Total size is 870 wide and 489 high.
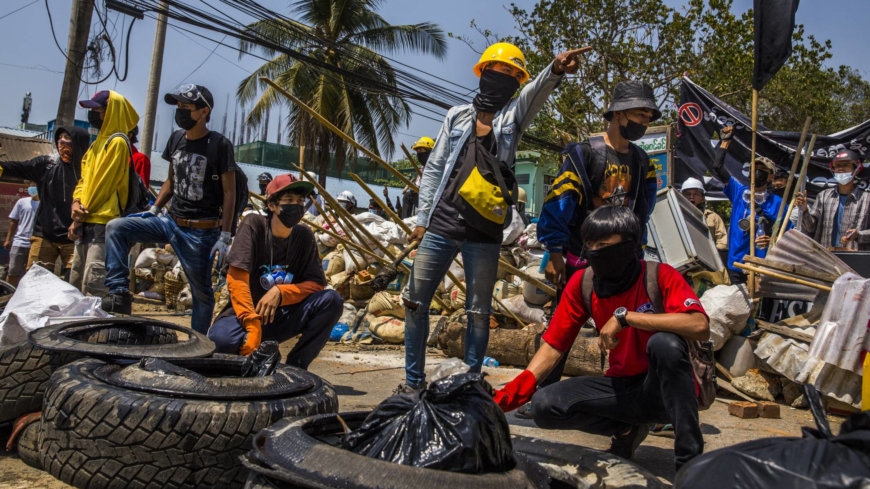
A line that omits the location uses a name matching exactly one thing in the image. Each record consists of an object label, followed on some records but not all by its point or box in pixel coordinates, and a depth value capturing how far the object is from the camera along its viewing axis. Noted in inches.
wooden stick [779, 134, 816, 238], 224.6
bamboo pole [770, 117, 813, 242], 229.5
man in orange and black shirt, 150.4
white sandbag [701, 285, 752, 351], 201.6
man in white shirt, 298.8
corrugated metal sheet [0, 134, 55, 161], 480.7
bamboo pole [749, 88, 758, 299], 209.5
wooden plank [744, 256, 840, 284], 184.1
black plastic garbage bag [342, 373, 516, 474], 67.7
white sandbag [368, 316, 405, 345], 273.1
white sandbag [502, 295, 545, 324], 254.5
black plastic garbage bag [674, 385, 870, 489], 49.8
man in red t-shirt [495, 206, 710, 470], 99.3
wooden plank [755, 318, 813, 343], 186.5
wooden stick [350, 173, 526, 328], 217.6
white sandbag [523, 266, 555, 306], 255.4
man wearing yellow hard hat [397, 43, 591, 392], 144.1
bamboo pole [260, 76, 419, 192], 188.8
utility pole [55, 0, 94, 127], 398.0
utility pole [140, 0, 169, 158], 469.7
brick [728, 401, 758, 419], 167.2
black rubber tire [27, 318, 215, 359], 113.3
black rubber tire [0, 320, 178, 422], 113.8
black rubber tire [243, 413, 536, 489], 62.1
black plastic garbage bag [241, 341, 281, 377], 115.3
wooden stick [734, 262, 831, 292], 183.3
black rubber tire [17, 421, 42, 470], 105.0
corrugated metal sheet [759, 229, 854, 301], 186.9
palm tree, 780.6
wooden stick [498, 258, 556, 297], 233.8
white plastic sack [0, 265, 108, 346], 135.6
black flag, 211.2
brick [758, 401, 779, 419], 169.3
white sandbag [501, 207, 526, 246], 321.7
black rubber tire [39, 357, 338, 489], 90.8
